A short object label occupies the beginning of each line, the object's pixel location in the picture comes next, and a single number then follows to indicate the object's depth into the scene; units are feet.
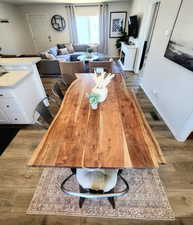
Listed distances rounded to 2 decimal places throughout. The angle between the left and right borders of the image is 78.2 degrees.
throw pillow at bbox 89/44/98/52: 19.56
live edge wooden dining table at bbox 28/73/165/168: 2.82
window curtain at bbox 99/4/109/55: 18.59
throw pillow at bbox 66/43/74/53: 19.61
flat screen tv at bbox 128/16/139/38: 13.97
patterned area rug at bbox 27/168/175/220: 4.05
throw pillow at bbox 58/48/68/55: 18.45
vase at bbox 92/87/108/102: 4.51
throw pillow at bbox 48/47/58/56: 16.39
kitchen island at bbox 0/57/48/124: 6.09
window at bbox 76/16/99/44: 19.97
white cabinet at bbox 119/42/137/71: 14.19
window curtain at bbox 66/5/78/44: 18.76
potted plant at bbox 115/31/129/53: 18.18
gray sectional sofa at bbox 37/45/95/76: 12.88
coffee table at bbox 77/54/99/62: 15.06
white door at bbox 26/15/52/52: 19.75
